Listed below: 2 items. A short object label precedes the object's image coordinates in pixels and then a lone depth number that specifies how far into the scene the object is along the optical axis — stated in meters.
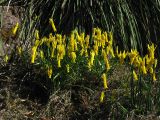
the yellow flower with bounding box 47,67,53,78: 3.53
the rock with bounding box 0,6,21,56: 4.34
